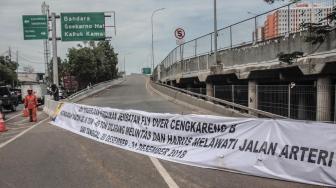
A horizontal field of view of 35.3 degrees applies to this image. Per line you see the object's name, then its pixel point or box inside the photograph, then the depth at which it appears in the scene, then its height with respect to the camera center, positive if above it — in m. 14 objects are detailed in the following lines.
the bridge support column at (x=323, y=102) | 15.73 -0.84
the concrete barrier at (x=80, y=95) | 27.48 -1.53
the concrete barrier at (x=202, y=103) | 22.00 -1.47
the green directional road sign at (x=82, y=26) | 39.16 +3.71
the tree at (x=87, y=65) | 83.06 +1.77
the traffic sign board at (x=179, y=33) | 35.44 +2.85
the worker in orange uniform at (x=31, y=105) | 24.28 -1.33
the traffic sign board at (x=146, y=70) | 187.68 +1.97
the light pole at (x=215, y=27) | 26.22 +2.39
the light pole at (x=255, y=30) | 22.52 +1.92
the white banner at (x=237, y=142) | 8.65 -1.35
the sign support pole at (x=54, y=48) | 39.12 +2.13
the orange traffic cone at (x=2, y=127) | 19.97 -1.91
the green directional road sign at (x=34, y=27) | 39.50 +3.69
